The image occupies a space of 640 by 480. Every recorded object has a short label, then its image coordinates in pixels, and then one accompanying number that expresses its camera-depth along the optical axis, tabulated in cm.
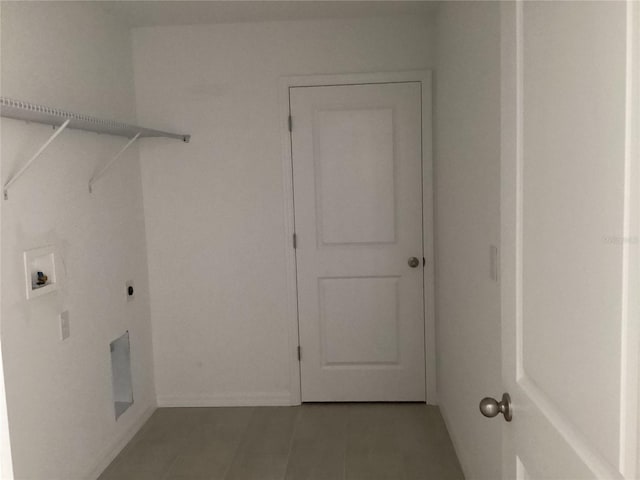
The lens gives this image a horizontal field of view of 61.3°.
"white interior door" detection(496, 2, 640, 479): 70
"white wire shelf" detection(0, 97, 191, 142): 183
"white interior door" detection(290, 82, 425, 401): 342
